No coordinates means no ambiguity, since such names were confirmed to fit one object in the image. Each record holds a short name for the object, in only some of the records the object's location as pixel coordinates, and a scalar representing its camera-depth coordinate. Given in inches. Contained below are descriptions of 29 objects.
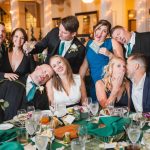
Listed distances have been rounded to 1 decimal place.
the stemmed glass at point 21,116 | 90.2
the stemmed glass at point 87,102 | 100.1
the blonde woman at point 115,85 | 110.4
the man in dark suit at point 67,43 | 131.2
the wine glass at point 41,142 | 65.9
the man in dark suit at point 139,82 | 106.8
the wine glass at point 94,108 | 95.6
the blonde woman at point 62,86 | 117.4
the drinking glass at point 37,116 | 83.7
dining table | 70.8
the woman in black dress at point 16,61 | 132.1
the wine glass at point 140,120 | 81.8
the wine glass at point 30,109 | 99.2
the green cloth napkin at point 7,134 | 74.9
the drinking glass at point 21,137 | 74.2
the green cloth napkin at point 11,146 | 62.6
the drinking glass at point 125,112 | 89.7
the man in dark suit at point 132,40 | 143.4
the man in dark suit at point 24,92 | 119.8
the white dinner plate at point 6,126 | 84.4
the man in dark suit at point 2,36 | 141.8
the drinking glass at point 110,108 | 94.6
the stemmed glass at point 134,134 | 69.7
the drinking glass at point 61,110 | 96.5
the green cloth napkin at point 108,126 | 74.4
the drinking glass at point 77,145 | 63.1
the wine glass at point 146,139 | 63.9
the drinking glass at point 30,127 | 78.3
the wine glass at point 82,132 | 71.0
